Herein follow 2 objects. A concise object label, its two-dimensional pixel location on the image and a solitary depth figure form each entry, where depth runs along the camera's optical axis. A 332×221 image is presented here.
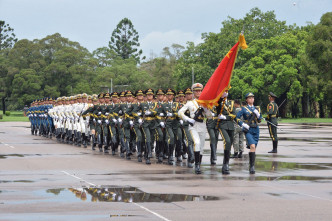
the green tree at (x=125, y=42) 151.50
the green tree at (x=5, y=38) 152.88
